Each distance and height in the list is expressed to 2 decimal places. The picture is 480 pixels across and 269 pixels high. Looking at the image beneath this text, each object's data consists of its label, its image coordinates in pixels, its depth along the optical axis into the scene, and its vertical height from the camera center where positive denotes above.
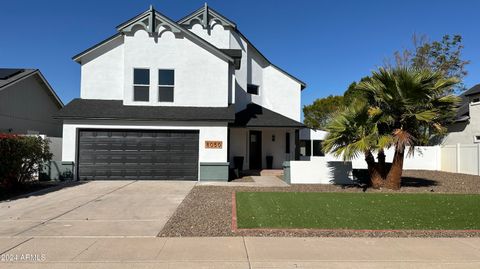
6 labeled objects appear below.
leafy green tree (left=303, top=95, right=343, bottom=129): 46.88 +6.17
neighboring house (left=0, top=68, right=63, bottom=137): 18.30 +2.80
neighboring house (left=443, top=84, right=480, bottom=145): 21.36 +1.91
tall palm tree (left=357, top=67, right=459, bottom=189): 11.75 +1.77
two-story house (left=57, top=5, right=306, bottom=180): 15.16 +1.97
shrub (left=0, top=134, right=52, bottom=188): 11.16 -0.36
